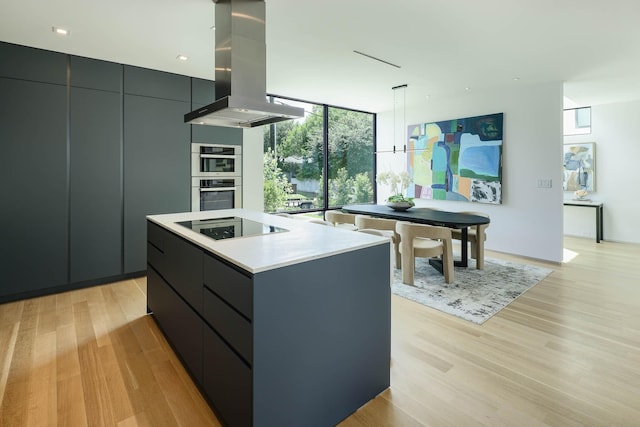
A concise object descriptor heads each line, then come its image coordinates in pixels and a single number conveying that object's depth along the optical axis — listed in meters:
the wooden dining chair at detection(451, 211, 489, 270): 4.38
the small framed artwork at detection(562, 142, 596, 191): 6.62
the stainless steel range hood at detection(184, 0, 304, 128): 2.46
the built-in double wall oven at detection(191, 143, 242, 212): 4.58
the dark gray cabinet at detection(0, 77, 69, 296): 3.33
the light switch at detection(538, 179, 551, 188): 4.86
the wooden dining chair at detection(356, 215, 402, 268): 4.12
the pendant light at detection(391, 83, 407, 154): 5.21
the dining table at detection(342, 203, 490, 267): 3.90
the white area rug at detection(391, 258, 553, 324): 3.27
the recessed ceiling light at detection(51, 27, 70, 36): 3.02
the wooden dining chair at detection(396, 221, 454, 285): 3.84
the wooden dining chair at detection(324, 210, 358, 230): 4.51
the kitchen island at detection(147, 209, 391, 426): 1.46
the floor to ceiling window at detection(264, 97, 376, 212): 5.68
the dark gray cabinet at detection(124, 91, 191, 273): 4.06
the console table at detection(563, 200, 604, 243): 6.34
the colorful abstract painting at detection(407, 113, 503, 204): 5.40
